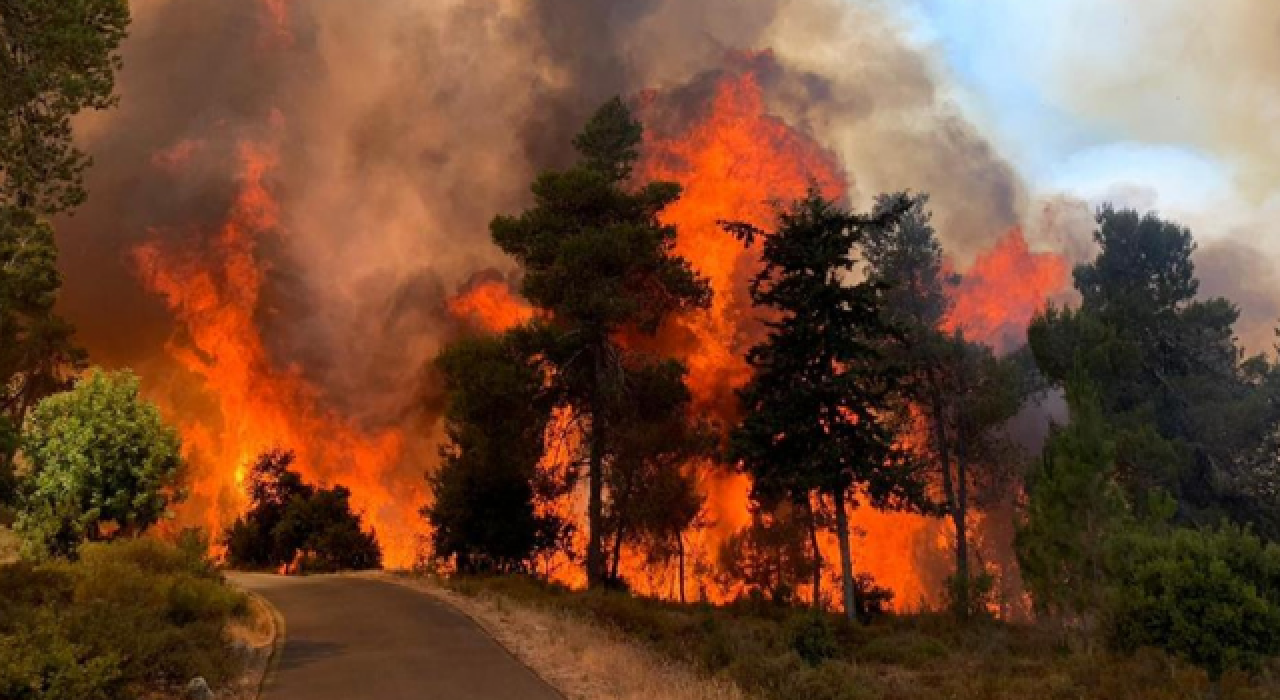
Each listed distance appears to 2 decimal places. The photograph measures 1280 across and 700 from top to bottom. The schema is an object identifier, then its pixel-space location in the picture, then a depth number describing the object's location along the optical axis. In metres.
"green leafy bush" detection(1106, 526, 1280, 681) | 15.48
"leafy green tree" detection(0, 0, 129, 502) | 13.66
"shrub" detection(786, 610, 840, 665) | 19.31
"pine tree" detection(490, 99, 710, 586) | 28.50
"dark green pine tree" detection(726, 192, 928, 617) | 25.19
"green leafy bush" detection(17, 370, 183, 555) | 18.44
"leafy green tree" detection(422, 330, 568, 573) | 29.09
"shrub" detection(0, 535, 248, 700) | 8.48
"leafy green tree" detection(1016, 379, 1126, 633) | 20.67
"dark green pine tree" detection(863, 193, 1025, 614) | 34.66
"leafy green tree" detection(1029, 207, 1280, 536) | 29.30
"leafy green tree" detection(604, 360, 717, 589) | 40.47
